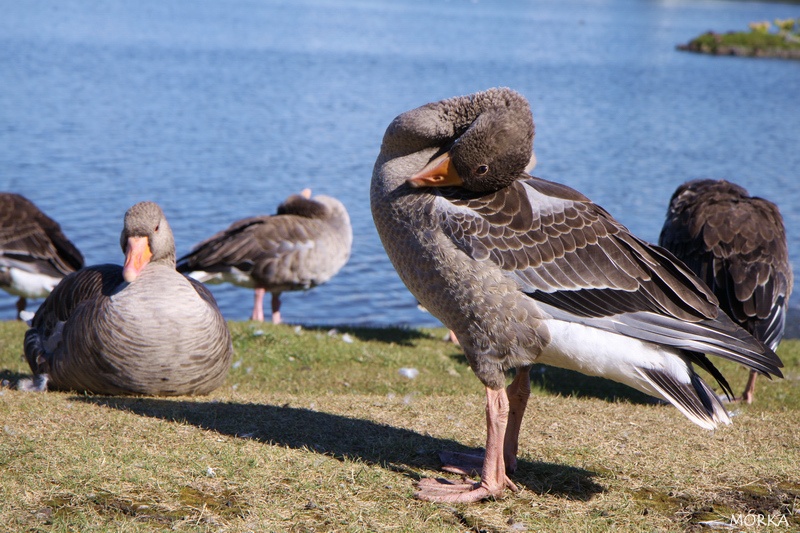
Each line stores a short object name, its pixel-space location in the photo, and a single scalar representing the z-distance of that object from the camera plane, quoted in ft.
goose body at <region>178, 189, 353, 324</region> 38.88
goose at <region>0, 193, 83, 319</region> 35.19
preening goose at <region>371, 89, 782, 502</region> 15.85
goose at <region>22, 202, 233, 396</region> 22.13
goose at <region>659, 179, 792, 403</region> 26.58
